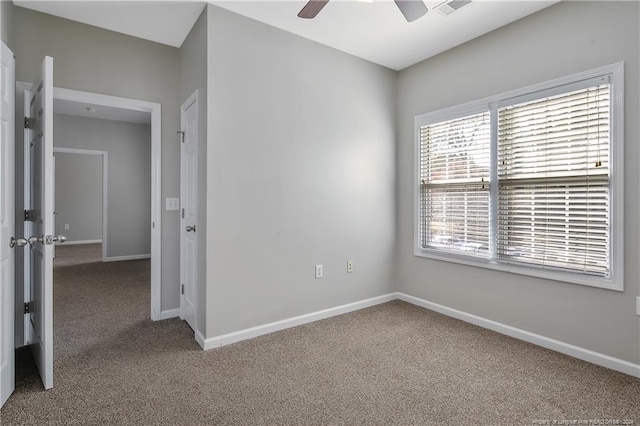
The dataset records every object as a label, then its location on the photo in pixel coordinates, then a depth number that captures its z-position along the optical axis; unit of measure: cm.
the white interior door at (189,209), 287
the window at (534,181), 230
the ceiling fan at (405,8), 189
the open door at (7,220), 185
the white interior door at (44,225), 192
